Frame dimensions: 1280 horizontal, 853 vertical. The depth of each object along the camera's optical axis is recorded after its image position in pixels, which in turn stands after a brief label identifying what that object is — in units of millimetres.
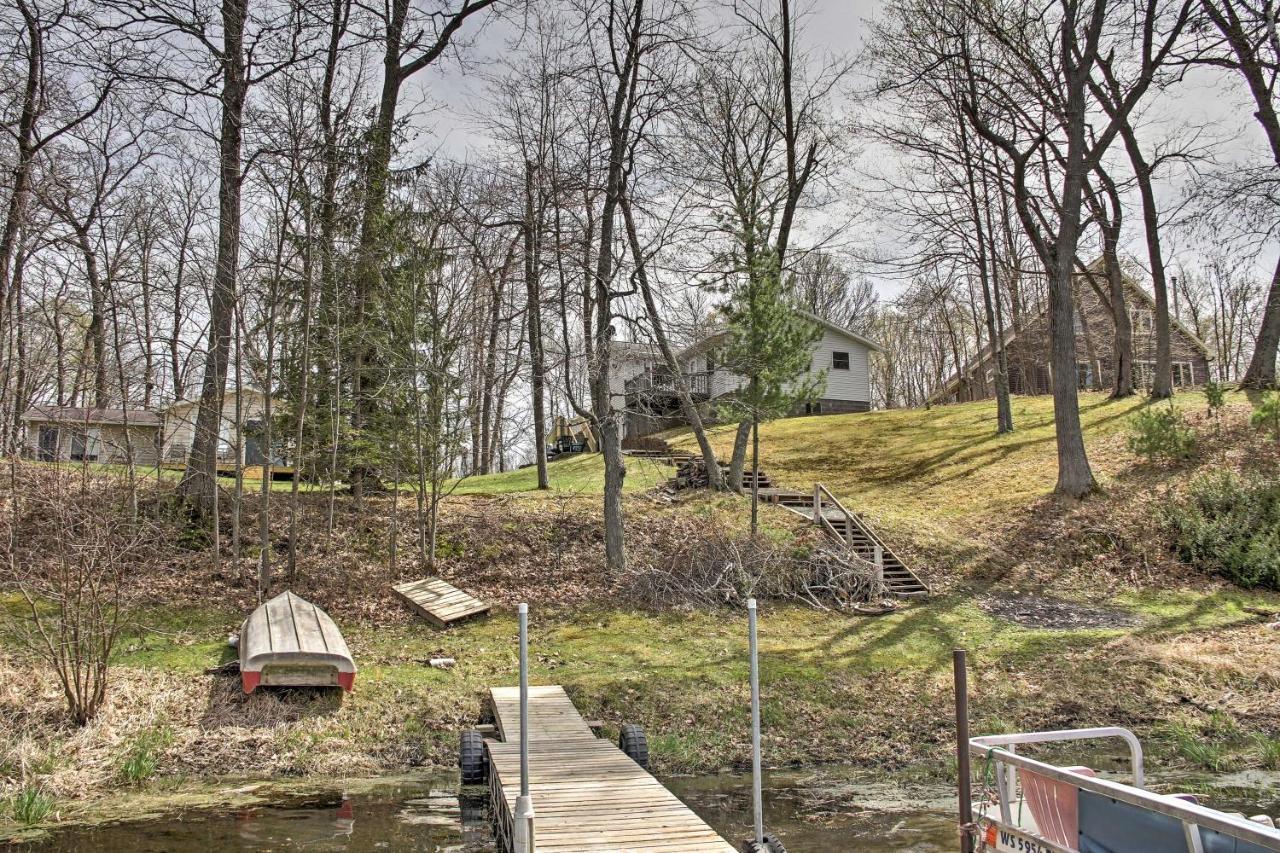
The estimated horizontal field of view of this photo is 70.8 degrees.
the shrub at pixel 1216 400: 23172
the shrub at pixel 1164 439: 21625
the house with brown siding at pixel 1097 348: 42156
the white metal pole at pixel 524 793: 5434
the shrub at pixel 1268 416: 21344
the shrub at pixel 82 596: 9312
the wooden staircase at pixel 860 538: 17469
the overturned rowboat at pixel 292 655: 10445
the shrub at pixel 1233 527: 17062
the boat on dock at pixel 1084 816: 4703
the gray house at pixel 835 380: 38169
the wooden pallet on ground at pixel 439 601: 14000
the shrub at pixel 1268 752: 10023
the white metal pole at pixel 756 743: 6270
